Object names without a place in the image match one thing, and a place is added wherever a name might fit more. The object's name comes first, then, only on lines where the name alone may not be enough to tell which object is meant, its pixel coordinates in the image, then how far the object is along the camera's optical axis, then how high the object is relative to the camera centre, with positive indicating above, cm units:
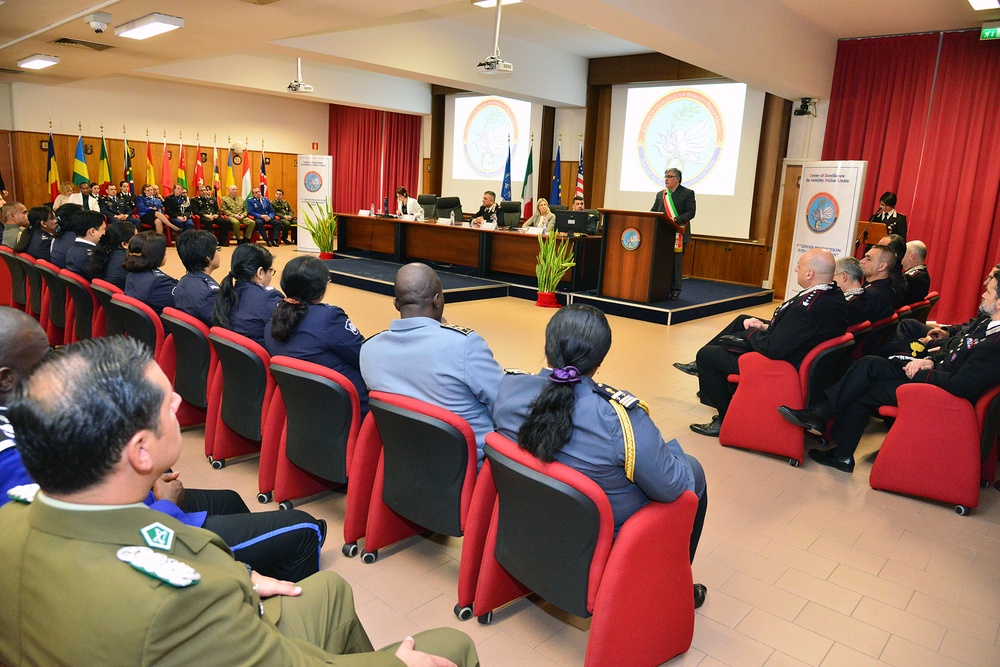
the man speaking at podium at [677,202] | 747 +15
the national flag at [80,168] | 1160 +18
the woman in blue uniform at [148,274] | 376 -51
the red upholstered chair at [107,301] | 376 -68
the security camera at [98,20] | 553 +131
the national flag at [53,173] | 1165 +7
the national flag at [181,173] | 1264 +22
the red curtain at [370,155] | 1452 +95
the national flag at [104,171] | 1204 +17
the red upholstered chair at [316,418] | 237 -83
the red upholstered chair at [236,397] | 278 -91
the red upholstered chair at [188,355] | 314 -83
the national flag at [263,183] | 1355 +13
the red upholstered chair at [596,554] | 170 -92
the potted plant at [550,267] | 792 -69
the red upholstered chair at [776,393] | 354 -91
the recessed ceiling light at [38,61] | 825 +143
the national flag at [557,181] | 1174 +47
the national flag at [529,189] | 1191 +30
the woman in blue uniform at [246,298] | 310 -50
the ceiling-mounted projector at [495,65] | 707 +145
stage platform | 750 -103
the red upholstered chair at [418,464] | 202 -85
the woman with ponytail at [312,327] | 269 -53
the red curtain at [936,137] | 770 +112
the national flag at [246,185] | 1339 +8
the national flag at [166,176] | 1277 +15
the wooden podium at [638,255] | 732 -47
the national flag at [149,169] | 1270 +26
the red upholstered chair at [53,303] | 459 -89
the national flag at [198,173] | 1291 +25
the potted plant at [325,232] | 1080 -62
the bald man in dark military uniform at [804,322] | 346 -51
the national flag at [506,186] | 1187 +34
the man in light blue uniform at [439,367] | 220 -55
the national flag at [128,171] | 1236 +19
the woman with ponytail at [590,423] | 171 -54
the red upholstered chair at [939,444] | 306 -98
